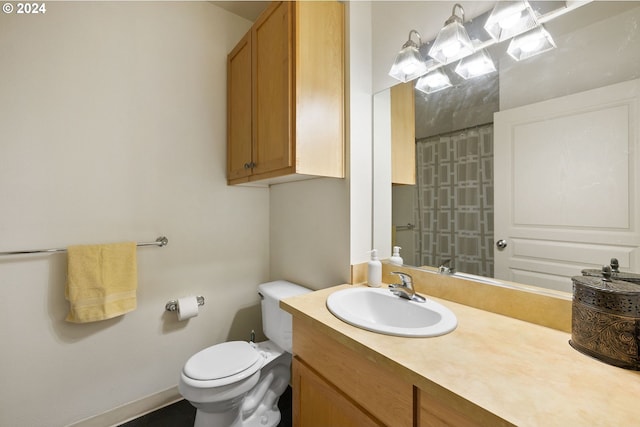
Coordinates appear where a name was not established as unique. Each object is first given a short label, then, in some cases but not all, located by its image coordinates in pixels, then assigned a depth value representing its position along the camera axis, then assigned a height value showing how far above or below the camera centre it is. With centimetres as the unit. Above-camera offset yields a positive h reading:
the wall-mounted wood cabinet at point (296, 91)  124 +62
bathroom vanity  54 -39
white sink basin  86 -38
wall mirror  81 +20
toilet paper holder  165 -56
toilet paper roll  161 -57
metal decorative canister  65 -27
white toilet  122 -78
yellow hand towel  133 -34
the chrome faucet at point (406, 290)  111 -32
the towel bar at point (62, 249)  125 -17
